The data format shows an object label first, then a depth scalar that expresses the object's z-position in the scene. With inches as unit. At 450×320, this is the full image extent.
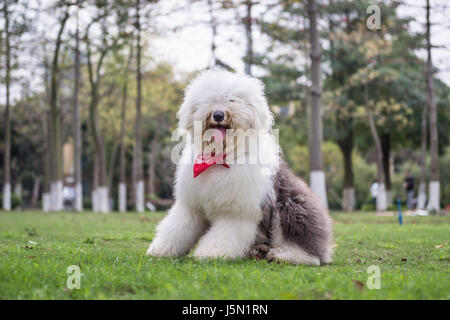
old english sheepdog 190.7
